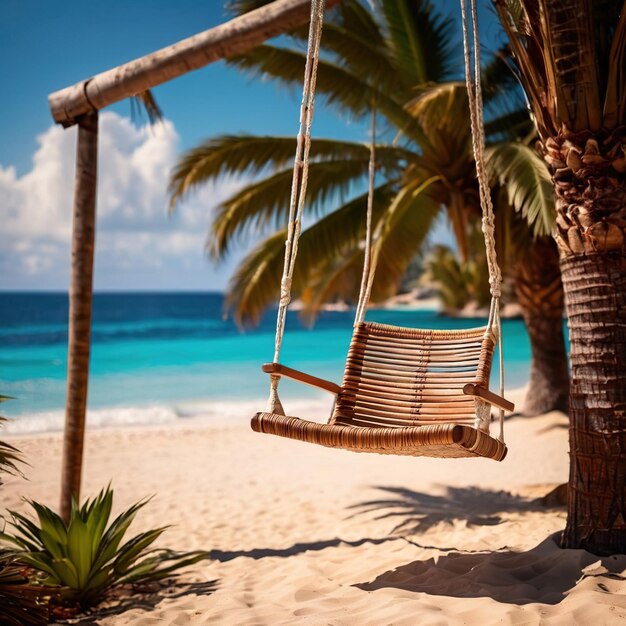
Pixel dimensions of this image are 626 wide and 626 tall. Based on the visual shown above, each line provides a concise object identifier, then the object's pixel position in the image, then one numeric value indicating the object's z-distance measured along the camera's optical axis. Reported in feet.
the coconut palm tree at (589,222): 10.19
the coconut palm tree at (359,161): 20.63
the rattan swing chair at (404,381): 8.91
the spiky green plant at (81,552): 10.74
